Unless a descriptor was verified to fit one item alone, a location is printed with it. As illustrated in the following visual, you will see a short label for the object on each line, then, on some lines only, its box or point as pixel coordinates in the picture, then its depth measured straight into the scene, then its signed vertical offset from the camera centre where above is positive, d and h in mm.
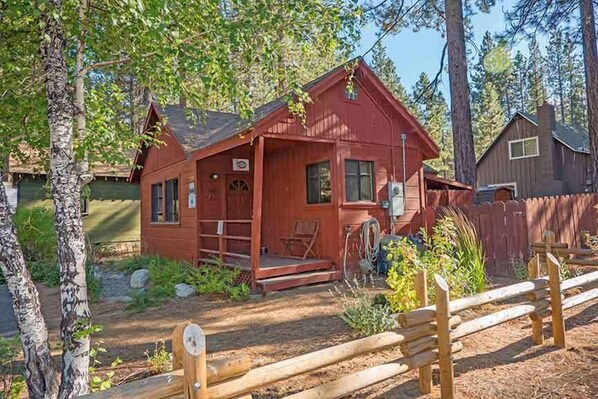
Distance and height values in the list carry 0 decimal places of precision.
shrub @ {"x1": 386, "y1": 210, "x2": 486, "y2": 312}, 4418 -751
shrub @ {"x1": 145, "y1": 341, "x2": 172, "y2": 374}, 3879 -1411
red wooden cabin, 8500 +881
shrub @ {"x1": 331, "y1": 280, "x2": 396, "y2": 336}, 4520 -1227
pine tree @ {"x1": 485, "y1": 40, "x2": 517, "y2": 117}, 13810 +9895
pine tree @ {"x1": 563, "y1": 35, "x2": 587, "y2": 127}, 36594 +10650
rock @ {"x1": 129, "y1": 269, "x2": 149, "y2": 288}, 9751 -1516
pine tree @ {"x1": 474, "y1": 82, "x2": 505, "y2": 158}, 33875 +7680
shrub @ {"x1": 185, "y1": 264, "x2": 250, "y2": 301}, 7572 -1375
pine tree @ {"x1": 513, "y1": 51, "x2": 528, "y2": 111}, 39591 +12661
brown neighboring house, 20328 +2567
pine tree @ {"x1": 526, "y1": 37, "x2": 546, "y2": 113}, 38862 +12038
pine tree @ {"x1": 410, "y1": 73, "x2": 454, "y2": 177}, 15405 +4526
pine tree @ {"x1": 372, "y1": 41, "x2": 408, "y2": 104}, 36781 +12724
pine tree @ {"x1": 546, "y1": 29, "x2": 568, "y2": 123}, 39938 +13070
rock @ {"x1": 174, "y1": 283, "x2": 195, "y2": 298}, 8203 -1529
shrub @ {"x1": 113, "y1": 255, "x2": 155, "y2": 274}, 11498 -1382
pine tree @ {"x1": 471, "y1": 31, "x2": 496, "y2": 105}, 34878 +10872
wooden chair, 9367 -580
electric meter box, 9734 +251
